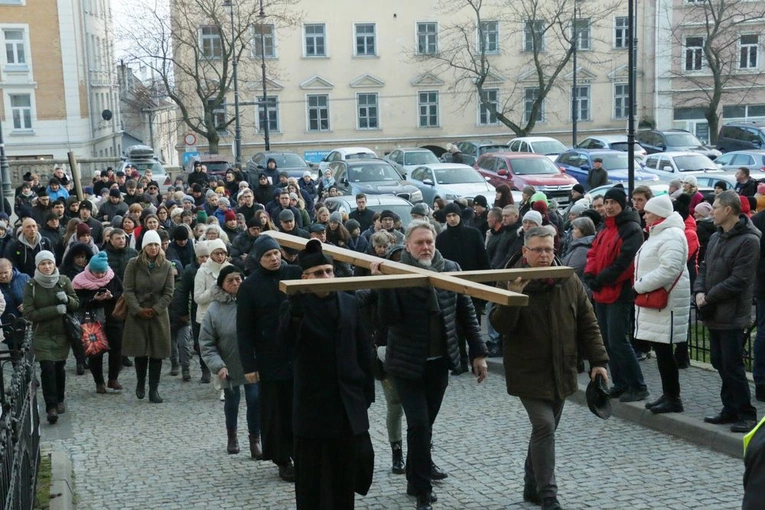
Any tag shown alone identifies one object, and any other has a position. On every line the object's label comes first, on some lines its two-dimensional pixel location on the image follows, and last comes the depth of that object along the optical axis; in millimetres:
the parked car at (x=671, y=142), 40312
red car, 28625
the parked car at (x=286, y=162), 34909
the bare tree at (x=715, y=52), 49188
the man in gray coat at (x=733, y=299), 8484
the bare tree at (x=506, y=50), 50906
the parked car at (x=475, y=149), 43188
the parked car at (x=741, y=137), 39375
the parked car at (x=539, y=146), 39500
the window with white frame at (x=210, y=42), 49875
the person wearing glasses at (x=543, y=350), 6918
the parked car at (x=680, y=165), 30188
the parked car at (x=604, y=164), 30188
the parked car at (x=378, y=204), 19891
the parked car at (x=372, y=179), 26734
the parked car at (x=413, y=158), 36938
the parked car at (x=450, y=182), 27242
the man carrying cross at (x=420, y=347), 7223
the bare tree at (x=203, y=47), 46844
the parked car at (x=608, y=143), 39219
